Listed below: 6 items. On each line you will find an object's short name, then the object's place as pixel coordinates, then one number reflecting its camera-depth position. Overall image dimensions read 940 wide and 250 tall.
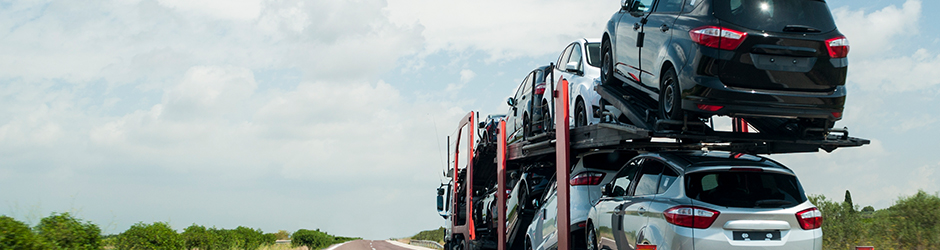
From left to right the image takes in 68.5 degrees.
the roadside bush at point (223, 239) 21.19
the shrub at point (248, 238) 29.13
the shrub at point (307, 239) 46.53
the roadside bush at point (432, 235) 51.00
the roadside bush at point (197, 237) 18.61
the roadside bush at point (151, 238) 13.02
